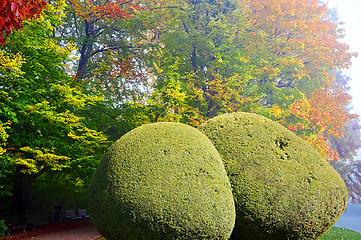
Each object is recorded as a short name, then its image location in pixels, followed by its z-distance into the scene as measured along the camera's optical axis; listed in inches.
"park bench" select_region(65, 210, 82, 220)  573.6
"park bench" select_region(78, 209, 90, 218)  599.1
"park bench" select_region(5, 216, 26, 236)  479.5
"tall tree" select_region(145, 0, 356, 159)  621.6
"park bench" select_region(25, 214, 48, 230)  497.4
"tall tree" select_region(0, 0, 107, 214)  390.6
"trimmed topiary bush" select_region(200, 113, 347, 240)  224.4
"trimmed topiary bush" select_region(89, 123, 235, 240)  184.2
